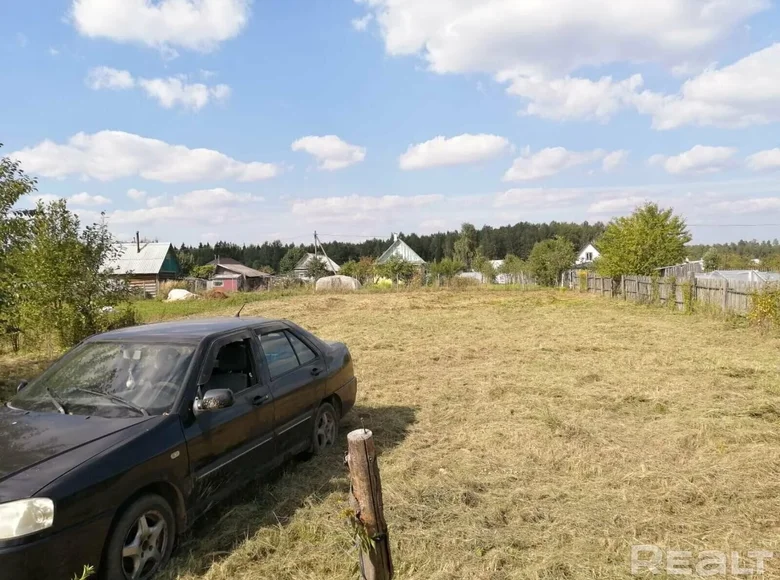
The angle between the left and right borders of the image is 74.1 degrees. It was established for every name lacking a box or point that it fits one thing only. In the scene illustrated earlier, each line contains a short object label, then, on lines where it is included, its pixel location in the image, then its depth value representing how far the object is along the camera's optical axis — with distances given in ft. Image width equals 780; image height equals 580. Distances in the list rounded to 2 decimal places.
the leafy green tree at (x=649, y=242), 90.43
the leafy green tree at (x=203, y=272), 221.25
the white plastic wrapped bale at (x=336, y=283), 137.69
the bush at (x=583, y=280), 118.47
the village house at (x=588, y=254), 287.83
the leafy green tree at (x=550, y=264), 165.68
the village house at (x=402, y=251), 249.96
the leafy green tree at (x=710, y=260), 171.71
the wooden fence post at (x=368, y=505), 7.29
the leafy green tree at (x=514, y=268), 179.63
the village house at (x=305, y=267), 232.94
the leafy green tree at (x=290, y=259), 305.36
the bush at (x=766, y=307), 45.50
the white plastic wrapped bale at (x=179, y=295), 117.50
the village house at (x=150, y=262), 165.27
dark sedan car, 8.82
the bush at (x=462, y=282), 133.90
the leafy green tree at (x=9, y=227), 26.66
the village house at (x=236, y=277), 200.86
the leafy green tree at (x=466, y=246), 265.13
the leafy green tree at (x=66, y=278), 36.83
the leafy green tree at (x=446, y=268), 153.89
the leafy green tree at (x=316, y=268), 192.90
